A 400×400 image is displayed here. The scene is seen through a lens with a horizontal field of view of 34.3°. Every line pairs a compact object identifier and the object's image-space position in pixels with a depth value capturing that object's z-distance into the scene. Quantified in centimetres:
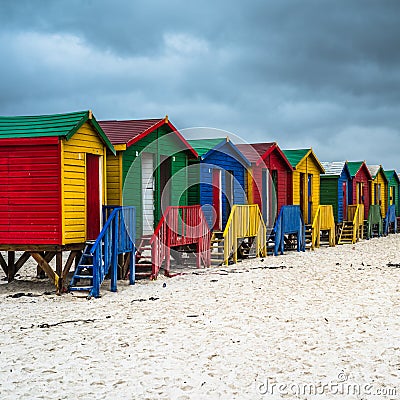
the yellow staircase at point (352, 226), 3019
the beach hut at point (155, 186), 1555
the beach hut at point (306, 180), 2684
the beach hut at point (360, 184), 3447
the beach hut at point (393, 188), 4478
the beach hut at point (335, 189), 3153
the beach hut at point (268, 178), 2294
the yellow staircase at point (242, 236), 1923
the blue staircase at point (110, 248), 1297
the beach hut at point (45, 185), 1334
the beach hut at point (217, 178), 1952
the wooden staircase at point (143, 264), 1587
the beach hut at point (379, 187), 4006
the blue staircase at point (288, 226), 2264
